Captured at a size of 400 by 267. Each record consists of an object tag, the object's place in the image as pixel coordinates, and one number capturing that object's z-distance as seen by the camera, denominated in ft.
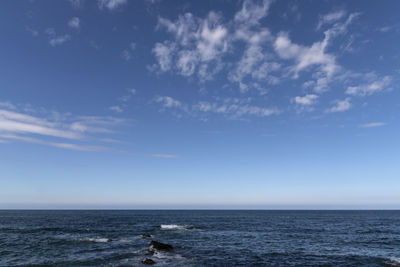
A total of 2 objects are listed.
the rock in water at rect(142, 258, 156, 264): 81.33
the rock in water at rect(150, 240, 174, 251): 105.35
